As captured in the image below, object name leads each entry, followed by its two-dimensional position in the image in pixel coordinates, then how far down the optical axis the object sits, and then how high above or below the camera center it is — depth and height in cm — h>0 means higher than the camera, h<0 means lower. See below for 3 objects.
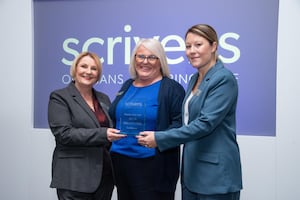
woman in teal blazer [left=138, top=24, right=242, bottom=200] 164 -20
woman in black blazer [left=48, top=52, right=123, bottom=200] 195 -29
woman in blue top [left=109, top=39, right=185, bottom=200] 191 -18
